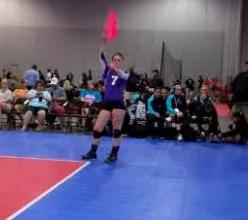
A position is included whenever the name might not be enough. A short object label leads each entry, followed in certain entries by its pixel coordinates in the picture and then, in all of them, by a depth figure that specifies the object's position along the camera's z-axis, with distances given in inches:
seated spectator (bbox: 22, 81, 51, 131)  466.6
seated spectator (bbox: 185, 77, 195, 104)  810.5
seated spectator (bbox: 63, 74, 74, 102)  554.5
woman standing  317.7
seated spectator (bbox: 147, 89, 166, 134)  450.3
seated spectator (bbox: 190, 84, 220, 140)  444.5
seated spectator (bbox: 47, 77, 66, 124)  478.0
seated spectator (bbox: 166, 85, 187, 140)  447.8
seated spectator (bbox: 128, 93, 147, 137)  450.3
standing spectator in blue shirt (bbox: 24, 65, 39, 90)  702.0
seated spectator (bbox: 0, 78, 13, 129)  476.7
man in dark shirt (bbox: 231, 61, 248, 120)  414.9
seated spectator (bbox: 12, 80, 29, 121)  485.7
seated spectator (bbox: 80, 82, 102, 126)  482.6
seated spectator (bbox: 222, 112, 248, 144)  437.4
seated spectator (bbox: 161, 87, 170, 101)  459.5
